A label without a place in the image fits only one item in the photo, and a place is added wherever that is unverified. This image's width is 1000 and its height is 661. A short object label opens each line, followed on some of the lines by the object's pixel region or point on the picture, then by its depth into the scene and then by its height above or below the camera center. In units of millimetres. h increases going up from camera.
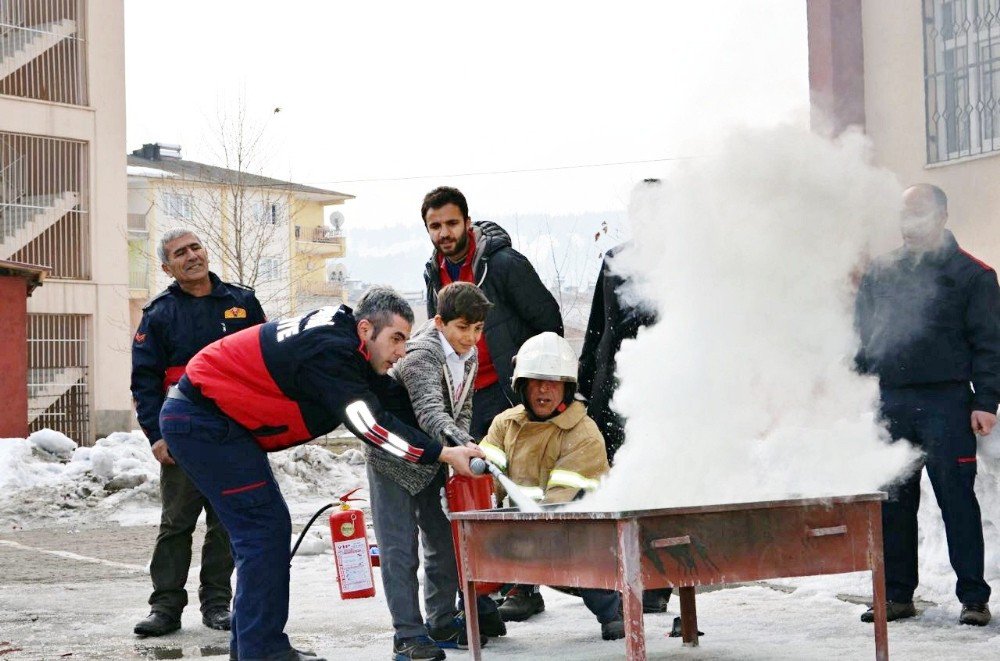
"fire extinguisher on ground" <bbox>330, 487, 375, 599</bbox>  6359 -872
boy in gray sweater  6008 -526
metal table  4590 -654
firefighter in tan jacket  6297 -306
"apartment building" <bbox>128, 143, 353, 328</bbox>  30297 +5533
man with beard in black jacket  7070 +413
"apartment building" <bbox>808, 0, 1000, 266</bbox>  10656 +2352
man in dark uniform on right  6645 -75
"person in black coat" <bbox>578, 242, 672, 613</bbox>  7141 +162
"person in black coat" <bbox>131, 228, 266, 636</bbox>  7066 -39
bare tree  29203 +3709
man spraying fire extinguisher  5520 -182
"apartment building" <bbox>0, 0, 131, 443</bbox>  31094 +4610
